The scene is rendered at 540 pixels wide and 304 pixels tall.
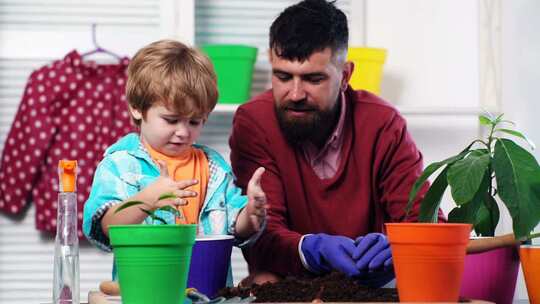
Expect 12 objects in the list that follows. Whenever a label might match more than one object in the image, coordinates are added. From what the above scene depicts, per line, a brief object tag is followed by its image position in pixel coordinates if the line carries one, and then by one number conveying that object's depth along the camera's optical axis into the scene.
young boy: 3.00
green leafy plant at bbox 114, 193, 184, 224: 2.49
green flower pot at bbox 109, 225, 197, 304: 2.36
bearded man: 3.45
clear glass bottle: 2.57
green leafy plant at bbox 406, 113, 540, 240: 2.60
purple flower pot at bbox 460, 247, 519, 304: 2.66
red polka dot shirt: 4.54
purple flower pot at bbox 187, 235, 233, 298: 2.60
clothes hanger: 4.67
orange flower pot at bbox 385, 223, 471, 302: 2.47
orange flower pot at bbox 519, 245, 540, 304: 2.58
